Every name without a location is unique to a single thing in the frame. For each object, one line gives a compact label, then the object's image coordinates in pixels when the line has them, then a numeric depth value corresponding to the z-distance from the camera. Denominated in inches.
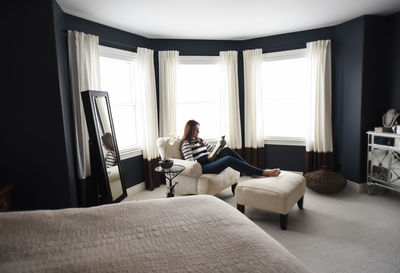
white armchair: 129.1
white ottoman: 104.3
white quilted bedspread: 37.1
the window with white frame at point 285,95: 172.9
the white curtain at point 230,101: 178.2
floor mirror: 104.3
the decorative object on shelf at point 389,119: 133.2
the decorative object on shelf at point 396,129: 126.1
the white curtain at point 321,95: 158.6
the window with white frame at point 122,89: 144.4
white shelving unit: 127.6
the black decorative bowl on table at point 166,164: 117.7
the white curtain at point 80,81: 120.0
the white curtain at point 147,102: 156.6
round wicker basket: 140.7
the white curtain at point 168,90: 166.4
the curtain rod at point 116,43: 138.2
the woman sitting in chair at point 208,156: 132.5
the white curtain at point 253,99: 177.8
